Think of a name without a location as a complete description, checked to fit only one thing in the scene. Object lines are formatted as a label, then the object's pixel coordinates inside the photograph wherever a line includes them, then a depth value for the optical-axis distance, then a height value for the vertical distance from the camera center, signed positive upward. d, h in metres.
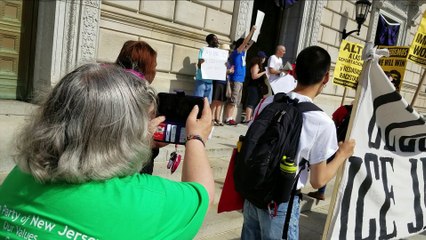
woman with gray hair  1.10 -0.31
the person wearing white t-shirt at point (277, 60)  8.30 +0.56
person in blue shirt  8.01 +0.29
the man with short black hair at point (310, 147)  2.19 -0.31
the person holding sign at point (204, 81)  7.41 -0.08
